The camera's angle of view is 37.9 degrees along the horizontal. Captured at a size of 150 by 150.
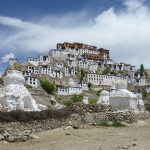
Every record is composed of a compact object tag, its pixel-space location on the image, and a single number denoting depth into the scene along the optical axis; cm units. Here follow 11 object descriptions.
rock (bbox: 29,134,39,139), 1071
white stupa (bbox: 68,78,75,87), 8575
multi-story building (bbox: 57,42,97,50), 11454
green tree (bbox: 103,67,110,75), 10661
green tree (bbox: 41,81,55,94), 7238
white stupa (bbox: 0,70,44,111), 1309
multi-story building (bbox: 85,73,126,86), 9690
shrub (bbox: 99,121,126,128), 1659
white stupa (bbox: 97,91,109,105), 2501
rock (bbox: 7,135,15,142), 1016
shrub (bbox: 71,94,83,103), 6108
